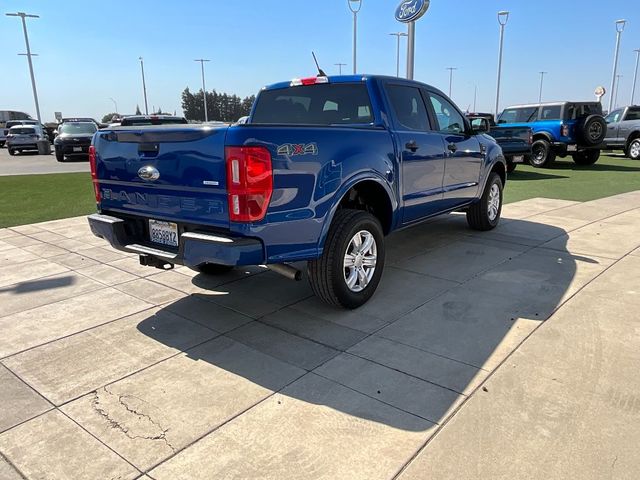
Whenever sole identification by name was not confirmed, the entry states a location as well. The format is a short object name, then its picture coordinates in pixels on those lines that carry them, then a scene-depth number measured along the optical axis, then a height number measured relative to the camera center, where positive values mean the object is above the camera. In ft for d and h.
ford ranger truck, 10.21 -1.50
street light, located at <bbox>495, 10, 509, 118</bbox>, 117.19 +11.87
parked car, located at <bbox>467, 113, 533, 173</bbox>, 43.50 -2.49
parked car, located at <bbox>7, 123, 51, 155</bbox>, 78.89 -3.01
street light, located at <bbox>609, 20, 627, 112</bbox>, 113.48 +14.70
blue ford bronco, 48.01 -1.61
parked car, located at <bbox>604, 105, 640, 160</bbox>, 58.03 -2.27
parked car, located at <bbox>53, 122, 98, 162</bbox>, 63.82 -2.93
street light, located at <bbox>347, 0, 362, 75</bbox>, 113.70 +16.48
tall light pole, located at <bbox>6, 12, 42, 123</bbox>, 105.91 +14.17
